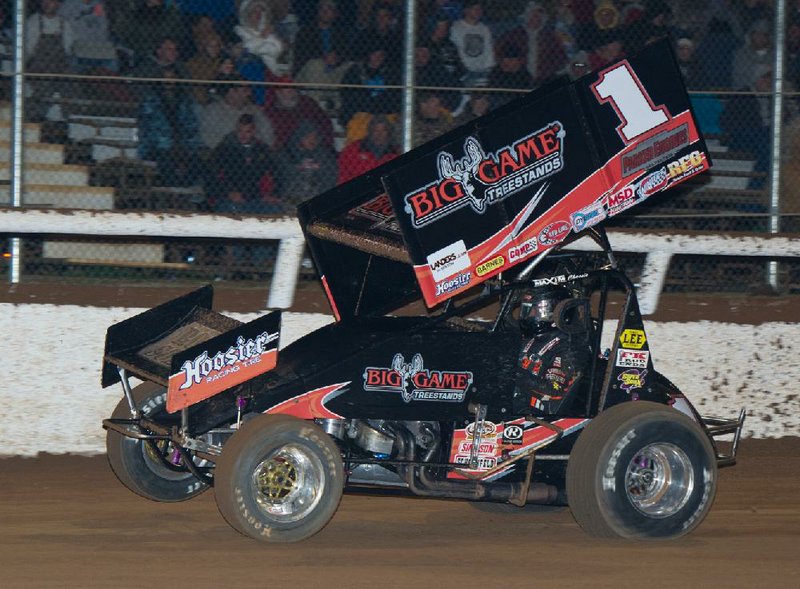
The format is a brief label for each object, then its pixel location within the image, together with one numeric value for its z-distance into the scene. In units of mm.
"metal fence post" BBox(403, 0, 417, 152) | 16531
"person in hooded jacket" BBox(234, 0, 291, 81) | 17297
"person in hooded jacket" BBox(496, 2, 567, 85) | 17312
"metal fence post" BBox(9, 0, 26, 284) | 15758
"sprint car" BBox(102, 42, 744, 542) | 11648
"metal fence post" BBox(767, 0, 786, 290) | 17234
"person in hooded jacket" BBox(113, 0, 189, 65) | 16859
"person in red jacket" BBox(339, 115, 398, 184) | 16906
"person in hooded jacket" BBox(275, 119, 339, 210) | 16922
